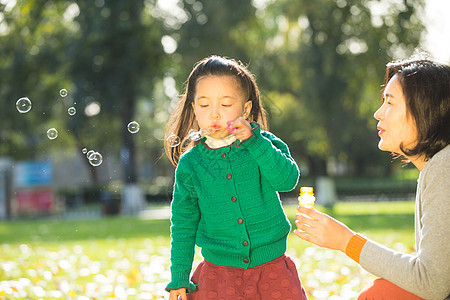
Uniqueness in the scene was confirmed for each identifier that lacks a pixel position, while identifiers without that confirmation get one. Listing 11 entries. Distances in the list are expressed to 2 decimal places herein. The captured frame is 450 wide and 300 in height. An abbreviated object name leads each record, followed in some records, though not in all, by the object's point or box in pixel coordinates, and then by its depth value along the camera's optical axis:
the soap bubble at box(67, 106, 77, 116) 4.66
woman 2.21
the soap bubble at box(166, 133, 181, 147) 3.38
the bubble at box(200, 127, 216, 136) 2.99
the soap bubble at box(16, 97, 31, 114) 5.12
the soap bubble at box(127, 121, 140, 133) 4.27
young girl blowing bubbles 2.90
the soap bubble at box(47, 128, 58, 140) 4.79
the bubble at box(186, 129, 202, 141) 3.16
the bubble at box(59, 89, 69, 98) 4.86
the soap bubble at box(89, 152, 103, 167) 4.52
